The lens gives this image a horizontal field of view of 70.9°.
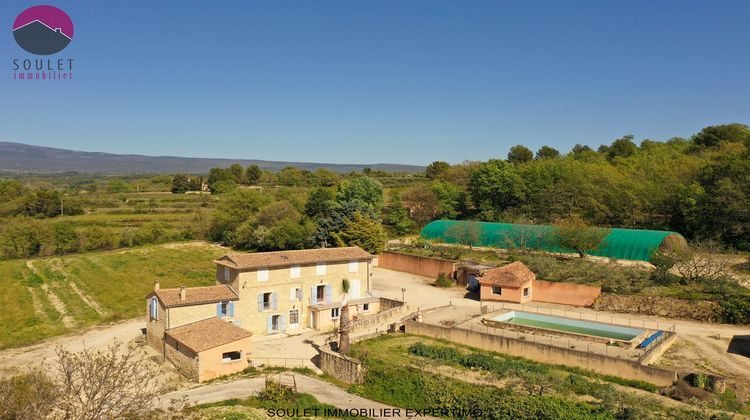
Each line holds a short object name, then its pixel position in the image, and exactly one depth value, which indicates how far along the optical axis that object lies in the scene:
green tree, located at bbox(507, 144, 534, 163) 108.44
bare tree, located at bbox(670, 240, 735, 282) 35.16
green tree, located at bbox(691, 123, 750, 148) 74.81
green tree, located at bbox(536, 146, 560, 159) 110.69
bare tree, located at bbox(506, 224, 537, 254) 48.88
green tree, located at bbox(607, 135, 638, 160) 88.56
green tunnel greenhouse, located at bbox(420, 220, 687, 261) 44.12
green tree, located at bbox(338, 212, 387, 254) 49.53
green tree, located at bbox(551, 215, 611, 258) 44.00
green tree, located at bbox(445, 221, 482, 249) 53.28
